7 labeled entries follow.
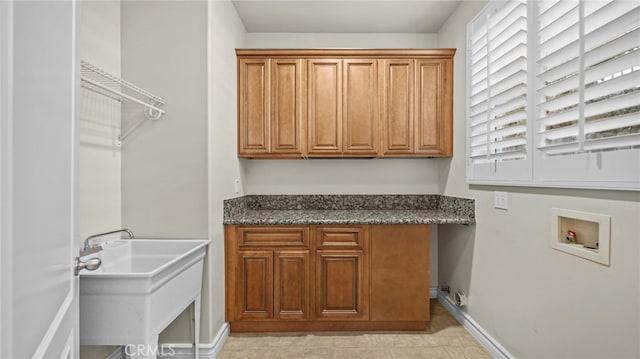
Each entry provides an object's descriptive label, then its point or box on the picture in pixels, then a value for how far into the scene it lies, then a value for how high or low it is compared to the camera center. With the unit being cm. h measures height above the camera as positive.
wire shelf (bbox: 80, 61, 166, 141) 200 +51
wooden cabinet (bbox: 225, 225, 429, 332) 257 -72
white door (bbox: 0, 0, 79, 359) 55 +0
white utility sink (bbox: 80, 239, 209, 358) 150 -59
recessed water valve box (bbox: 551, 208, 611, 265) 137 -24
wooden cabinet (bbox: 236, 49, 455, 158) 294 +67
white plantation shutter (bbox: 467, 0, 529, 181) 192 +56
